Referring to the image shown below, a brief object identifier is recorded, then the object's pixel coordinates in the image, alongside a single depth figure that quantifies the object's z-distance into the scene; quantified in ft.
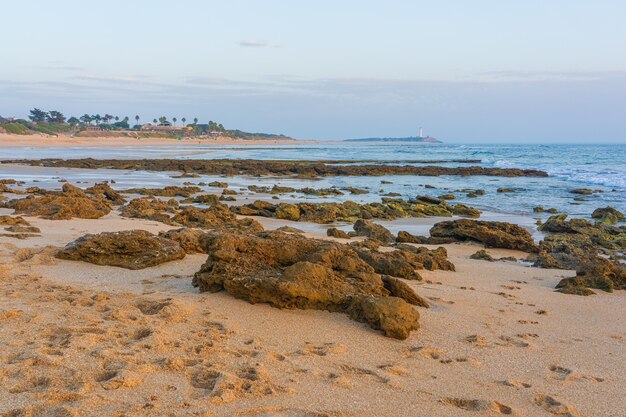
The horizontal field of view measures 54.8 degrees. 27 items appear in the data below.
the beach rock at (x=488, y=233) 37.29
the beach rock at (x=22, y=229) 31.05
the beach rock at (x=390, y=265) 24.71
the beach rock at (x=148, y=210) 42.39
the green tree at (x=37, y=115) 441.68
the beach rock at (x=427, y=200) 65.12
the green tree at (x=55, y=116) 451.94
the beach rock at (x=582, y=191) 86.67
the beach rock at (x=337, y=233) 38.15
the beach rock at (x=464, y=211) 57.98
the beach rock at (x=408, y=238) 38.24
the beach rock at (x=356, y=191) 78.69
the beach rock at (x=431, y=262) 27.68
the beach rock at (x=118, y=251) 24.00
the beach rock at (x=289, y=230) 37.51
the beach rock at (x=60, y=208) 38.37
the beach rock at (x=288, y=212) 48.34
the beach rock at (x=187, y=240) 26.96
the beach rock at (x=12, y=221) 33.24
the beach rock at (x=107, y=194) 53.98
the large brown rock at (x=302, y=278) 17.71
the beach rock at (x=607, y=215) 54.54
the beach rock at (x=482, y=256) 32.64
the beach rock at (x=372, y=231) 38.60
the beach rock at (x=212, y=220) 39.83
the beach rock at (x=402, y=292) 20.40
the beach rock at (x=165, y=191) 64.69
